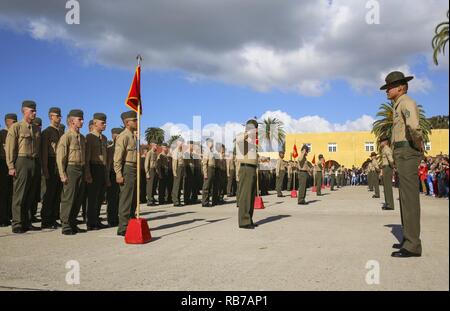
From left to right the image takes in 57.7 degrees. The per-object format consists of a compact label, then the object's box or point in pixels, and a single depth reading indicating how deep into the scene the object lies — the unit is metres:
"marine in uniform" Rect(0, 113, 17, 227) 9.73
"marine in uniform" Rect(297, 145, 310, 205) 15.32
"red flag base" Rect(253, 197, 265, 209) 13.84
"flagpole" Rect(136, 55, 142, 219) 7.46
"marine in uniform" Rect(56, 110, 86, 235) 8.26
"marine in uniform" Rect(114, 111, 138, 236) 7.97
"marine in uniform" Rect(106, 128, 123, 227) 9.87
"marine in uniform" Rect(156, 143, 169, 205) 17.00
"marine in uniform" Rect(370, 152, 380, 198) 19.92
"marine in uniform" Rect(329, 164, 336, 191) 32.78
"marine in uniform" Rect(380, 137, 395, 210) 13.09
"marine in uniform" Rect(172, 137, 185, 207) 15.49
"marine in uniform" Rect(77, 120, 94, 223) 9.65
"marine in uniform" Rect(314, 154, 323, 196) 23.09
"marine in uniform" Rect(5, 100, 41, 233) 8.45
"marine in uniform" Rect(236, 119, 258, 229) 8.77
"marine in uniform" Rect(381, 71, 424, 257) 5.32
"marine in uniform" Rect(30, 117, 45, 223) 9.06
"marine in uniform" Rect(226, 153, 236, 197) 20.50
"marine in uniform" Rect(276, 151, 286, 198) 21.95
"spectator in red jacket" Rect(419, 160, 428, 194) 21.81
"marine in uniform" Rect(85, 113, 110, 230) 9.05
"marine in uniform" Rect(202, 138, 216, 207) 14.88
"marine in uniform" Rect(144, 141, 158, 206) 16.20
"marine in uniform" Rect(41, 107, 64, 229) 9.28
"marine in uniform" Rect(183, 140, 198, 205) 16.83
